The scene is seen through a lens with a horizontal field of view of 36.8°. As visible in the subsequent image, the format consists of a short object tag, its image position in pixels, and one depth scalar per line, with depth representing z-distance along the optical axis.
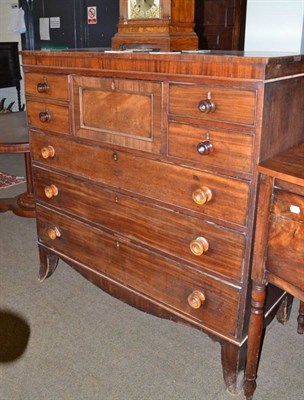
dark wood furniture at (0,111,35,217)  3.12
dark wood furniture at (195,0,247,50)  5.87
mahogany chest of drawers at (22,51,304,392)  1.47
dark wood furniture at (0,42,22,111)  6.51
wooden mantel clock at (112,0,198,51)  1.90
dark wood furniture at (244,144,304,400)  1.35
